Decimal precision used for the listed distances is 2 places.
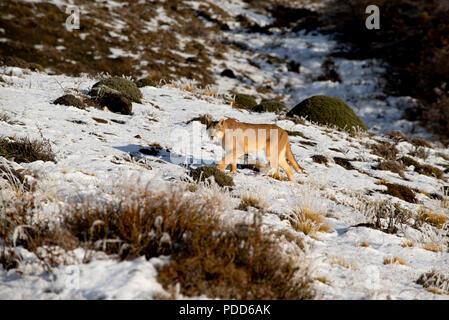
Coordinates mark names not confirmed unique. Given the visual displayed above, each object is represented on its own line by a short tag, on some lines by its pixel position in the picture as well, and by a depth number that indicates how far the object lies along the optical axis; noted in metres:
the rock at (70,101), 18.22
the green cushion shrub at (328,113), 28.37
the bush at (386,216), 9.69
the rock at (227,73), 55.81
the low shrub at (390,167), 19.35
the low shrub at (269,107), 28.95
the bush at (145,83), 29.06
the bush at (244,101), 31.92
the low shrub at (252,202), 9.49
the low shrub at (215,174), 11.30
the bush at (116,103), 20.03
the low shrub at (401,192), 15.09
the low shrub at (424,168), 20.45
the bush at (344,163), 18.64
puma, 13.42
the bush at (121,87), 21.86
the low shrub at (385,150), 22.14
